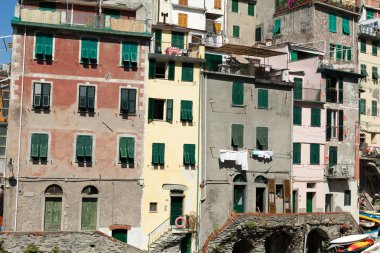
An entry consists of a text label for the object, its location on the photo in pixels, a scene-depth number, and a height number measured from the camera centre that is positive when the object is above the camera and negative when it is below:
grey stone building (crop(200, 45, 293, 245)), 46.31 +0.91
